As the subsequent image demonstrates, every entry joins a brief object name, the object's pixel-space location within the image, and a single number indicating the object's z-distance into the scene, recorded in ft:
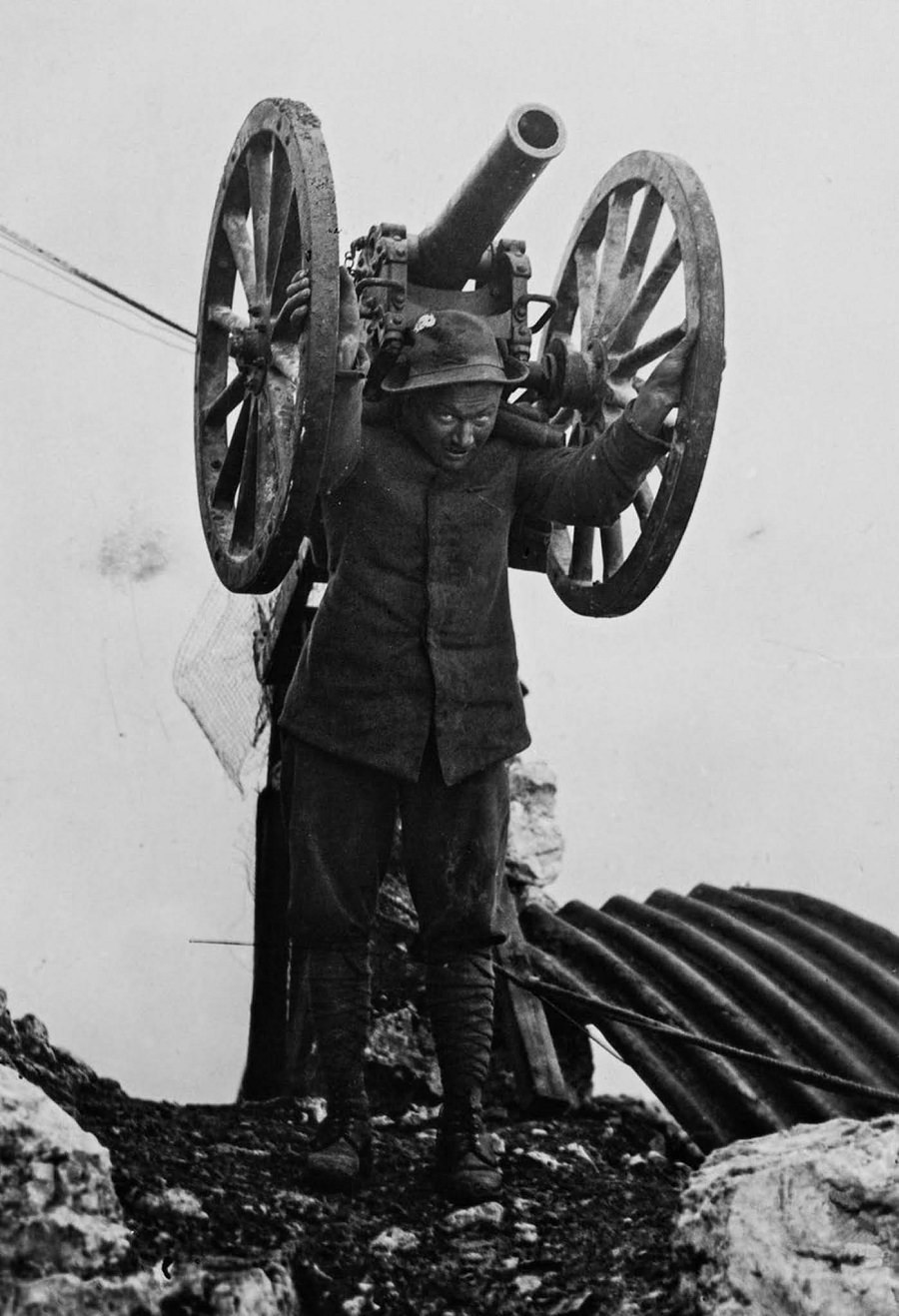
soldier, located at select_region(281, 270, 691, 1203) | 15.05
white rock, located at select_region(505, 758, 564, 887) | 21.48
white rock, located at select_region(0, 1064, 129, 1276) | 11.12
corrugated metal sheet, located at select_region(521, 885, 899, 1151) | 17.60
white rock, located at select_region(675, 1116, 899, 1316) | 11.00
